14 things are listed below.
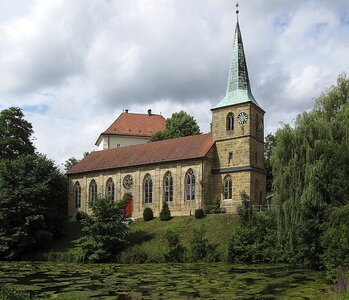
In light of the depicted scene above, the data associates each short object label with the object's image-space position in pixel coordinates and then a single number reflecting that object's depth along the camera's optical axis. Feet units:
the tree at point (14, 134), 203.41
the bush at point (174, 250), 127.75
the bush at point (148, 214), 171.73
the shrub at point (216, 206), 162.02
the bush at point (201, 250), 125.70
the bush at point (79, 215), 188.06
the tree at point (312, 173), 97.25
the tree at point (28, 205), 150.51
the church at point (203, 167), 167.94
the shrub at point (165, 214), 166.40
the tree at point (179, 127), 236.43
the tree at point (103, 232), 135.14
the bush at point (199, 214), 157.09
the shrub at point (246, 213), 130.93
